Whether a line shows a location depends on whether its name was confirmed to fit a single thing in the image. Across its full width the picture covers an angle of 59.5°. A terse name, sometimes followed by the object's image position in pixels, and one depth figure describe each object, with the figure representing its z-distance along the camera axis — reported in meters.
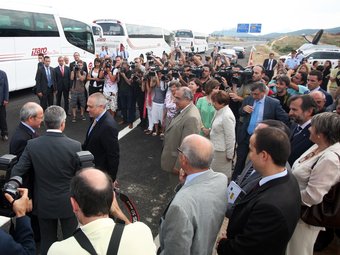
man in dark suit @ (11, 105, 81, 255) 2.85
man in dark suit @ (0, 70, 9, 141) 7.03
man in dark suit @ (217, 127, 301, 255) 2.00
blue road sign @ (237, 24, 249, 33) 49.59
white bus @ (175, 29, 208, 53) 36.30
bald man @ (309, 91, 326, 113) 4.63
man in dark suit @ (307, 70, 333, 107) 5.59
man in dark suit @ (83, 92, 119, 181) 3.68
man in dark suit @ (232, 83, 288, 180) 4.71
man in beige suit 3.86
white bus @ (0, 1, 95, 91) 11.31
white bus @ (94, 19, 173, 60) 20.86
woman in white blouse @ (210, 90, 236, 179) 4.28
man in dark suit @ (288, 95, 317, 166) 3.60
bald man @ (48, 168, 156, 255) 1.47
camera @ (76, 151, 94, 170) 2.57
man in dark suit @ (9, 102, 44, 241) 3.28
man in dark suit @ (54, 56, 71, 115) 9.16
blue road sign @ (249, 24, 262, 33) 47.48
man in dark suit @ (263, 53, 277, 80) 14.05
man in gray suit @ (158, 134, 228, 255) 1.99
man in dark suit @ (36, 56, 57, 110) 8.71
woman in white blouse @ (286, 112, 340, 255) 2.58
